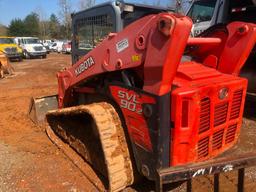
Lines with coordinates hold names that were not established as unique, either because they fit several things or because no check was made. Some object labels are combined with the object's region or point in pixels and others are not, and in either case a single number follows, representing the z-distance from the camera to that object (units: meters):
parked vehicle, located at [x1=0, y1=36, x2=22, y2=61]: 14.38
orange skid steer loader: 1.72
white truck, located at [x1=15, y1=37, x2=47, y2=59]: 16.84
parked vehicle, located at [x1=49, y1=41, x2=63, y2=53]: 23.50
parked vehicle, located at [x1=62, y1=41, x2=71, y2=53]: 20.95
